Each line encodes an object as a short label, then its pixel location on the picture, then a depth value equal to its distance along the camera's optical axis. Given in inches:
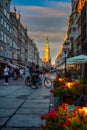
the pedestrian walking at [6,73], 678.7
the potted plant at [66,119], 95.5
